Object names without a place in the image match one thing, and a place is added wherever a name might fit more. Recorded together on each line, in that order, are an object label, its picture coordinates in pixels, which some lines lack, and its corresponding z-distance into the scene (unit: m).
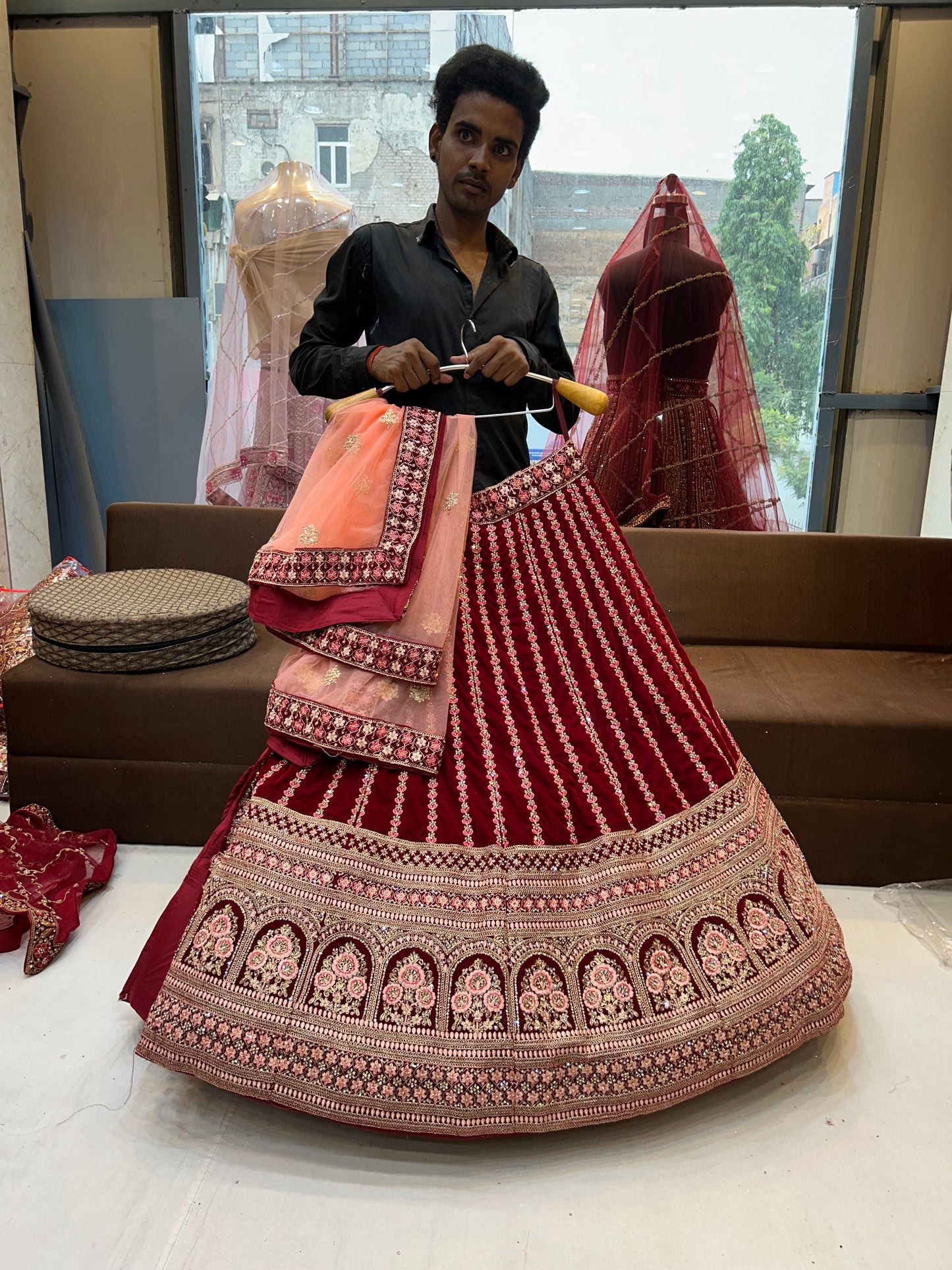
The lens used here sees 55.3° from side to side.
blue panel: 3.60
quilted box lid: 2.04
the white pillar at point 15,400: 3.18
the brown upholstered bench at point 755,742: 1.97
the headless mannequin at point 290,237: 2.97
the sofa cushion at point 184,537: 2.51
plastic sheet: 1.79
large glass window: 3.34
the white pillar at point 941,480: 3.23
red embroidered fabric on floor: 1.65
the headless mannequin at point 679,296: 2.72
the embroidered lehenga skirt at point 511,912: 1.17
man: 1.49
